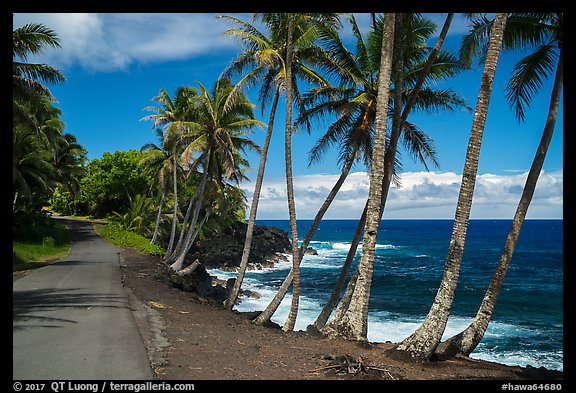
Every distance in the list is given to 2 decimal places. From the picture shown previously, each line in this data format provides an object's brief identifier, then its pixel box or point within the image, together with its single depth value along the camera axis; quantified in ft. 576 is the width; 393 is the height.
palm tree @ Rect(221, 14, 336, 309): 44.83
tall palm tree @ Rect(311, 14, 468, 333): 37.70
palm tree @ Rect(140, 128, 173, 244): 96.99
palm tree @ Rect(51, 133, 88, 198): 126.00
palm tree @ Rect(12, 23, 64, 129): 45.55
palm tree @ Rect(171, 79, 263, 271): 68.33
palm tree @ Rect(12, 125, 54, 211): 70.13
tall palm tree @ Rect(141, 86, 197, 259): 86.28
